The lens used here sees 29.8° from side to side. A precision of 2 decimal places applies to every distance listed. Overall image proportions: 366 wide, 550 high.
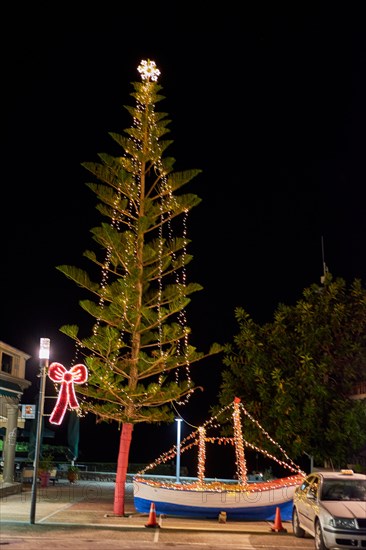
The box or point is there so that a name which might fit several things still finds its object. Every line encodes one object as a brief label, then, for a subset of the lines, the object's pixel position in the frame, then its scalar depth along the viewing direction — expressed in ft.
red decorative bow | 52.47
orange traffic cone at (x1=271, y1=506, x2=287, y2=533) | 50.08
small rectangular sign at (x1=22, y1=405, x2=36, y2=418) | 71.92
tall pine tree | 55.42
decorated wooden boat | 54.44
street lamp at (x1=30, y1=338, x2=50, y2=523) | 47.19
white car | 37.04
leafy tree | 67.31
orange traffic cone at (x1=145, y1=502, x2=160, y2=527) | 49.49
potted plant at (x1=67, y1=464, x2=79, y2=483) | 91.97
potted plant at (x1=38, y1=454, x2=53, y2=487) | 81.82
